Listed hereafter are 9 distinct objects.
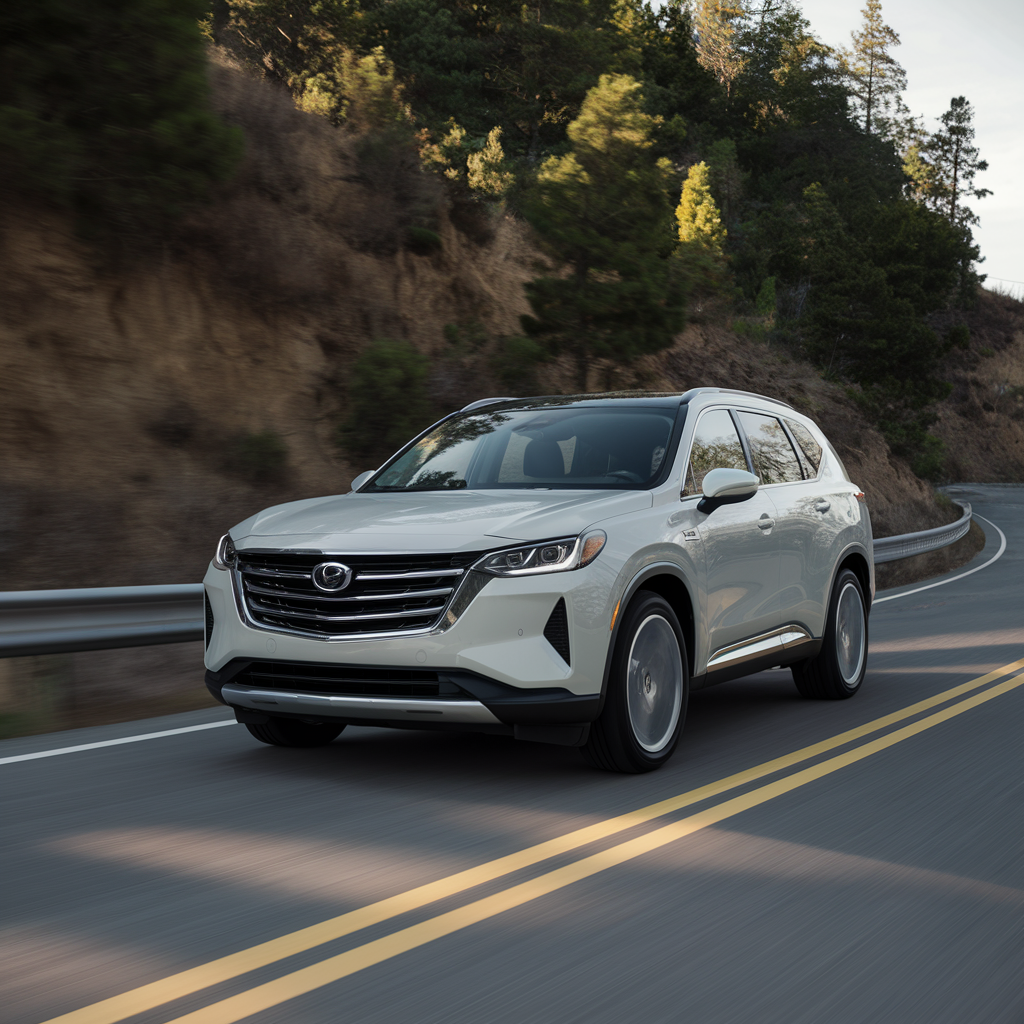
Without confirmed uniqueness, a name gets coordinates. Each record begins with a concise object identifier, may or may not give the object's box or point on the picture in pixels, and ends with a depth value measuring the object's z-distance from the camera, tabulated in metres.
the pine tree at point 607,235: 19.88
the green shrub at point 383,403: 17.05
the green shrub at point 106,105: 13.95
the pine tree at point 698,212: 46.75
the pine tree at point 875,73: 98.19
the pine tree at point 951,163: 98.56
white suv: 5.45
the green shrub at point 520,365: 19.97
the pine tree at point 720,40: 82.73
